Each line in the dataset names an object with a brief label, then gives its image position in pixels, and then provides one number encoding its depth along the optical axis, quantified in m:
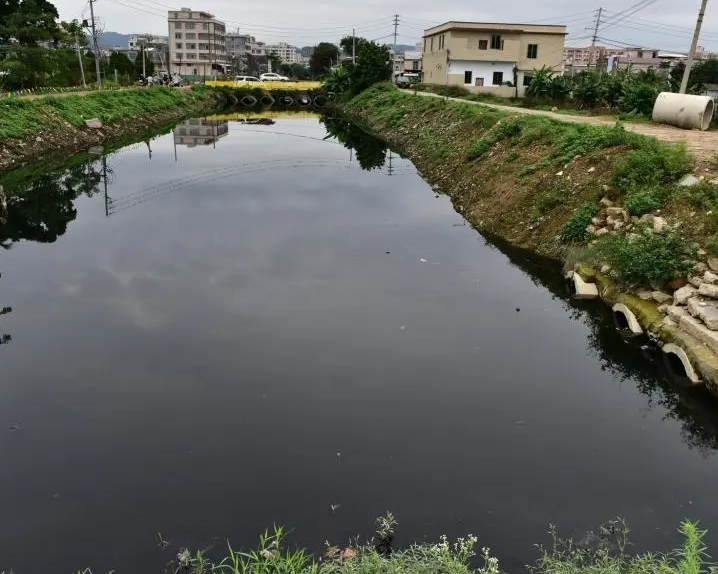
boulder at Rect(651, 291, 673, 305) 11.97
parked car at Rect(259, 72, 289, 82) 88.21
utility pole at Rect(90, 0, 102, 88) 50.72
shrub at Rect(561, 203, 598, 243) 15.73
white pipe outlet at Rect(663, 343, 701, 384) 10.11
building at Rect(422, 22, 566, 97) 60.03
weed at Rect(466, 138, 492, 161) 25.12
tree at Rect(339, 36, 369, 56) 110.74
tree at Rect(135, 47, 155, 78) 80.14
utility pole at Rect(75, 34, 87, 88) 48.60
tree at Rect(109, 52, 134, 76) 72.72
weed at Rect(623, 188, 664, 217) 14.30
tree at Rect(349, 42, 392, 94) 62.03
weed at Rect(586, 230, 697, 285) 12.05
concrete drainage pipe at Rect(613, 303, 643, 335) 11.97
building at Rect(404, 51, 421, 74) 143.24
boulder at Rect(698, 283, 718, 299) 10.78
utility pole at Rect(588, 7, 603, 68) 74.74
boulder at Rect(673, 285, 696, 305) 11.33
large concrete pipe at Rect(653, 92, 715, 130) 22.77
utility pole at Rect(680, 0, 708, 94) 26.92
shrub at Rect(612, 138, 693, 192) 15.13
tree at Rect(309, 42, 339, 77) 122.38
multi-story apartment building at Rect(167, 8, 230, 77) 131.38
